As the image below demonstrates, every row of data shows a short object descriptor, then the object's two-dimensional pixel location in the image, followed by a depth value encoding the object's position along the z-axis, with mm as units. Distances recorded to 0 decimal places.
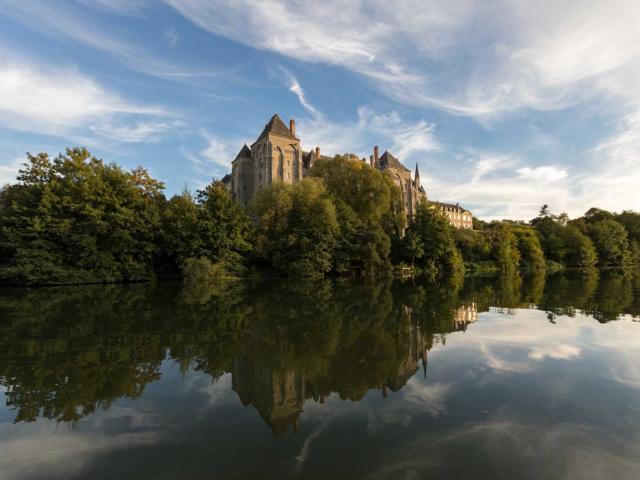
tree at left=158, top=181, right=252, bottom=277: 31594
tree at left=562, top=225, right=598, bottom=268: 60247
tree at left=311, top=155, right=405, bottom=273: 36375
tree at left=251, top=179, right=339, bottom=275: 33219
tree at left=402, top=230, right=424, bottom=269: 40812
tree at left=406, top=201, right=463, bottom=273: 41781
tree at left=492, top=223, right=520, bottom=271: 49541
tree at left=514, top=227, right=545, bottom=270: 54969
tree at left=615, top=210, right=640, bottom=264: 72738
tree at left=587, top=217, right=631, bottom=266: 65000
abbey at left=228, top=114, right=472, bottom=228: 56625
